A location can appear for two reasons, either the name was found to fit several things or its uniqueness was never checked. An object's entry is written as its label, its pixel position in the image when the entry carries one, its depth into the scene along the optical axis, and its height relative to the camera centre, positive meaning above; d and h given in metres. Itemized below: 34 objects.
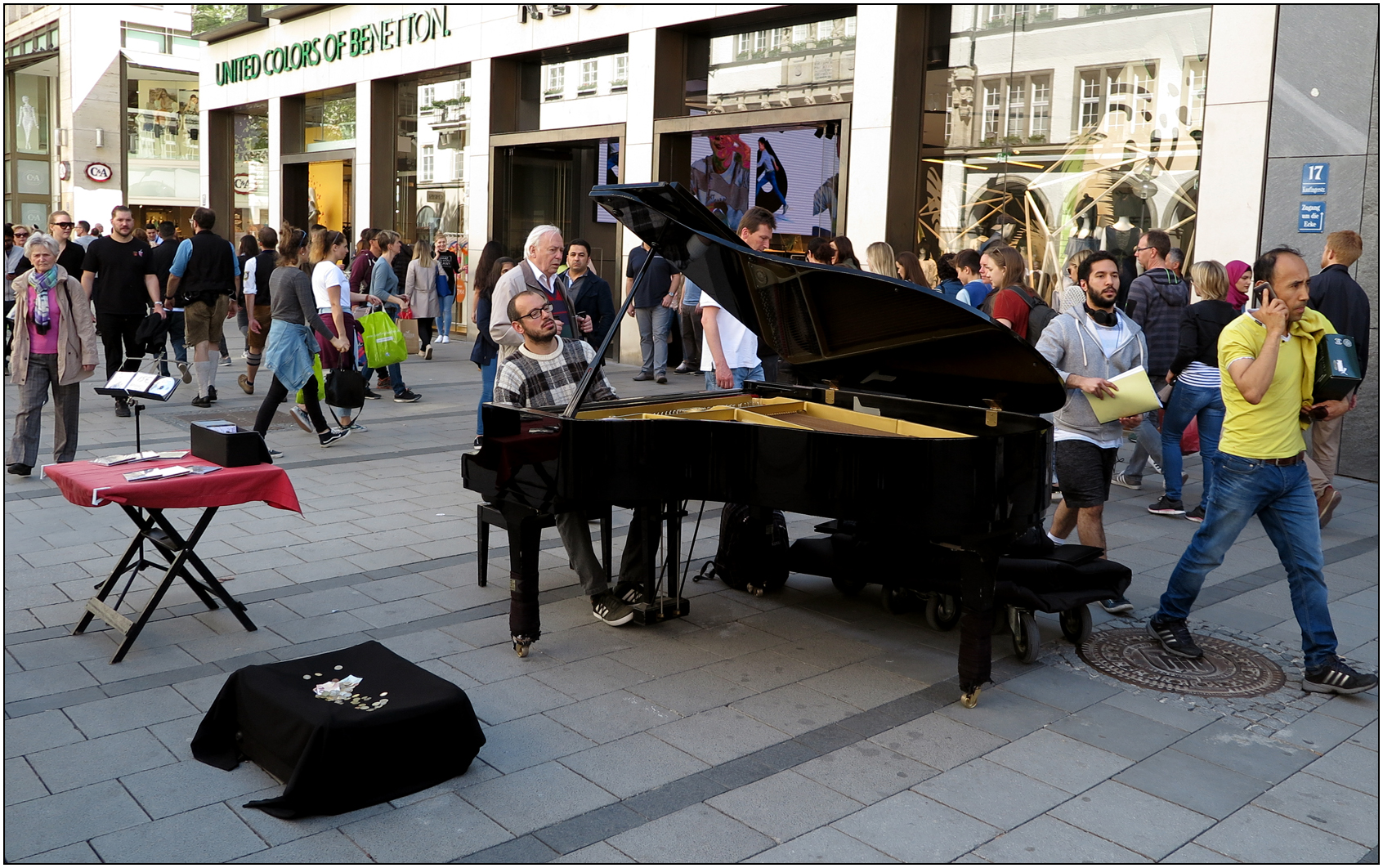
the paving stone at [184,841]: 3.37 -1.76
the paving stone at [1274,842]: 3.55 -1.73
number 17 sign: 9.74 +1.13
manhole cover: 4.98 -1.68
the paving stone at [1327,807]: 3.73 -1.72
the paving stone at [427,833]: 3.43 -1.76
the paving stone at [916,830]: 3.51 -1.74
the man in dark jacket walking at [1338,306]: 8.04 +0.02
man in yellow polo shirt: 4.74 -0.61
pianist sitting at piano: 5.66 -0.55
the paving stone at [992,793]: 3.76 -1.73
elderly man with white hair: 7.55 -0.02
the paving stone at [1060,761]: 4.05 -1.73
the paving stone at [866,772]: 3.92 -1.73
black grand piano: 4.46 -0.65
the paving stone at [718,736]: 4.21 -1.74
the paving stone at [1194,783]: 3.90 -1.73
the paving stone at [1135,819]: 3.61 -1.73
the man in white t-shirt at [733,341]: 7.60 -0.37
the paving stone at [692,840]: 3.46 -1.75
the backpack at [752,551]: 6.13 -1.45
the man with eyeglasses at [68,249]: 11.42 +0.15
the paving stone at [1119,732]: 4.34 -1.72
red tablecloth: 4.75 -0.96
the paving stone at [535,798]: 3.67 -1.75
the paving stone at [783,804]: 3.65 -1.74
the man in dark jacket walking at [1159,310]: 8.50 -0.05
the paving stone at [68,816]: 3.43 -1.77
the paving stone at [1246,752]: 4.19 -1.72
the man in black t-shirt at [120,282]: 11.14 -0.17
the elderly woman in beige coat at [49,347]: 8.02 -0.61
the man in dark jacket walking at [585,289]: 9.62 -0.06
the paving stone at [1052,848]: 3.49 -1.73
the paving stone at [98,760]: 3.86 -1.76
